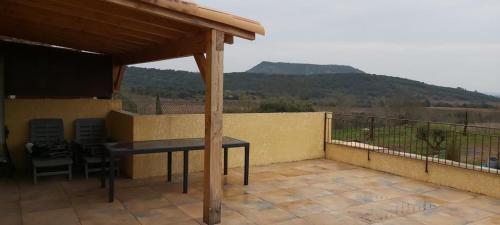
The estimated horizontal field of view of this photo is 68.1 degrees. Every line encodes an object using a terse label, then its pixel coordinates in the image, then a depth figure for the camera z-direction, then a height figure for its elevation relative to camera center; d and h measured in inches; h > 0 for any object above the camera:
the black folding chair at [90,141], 231.2 -29.6
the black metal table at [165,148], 183.7 -25.2
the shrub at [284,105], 554.3 -4.8
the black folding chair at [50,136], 224.8 -25.4
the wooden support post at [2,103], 218.9 -3.5
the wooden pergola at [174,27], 140.1 +32.7
